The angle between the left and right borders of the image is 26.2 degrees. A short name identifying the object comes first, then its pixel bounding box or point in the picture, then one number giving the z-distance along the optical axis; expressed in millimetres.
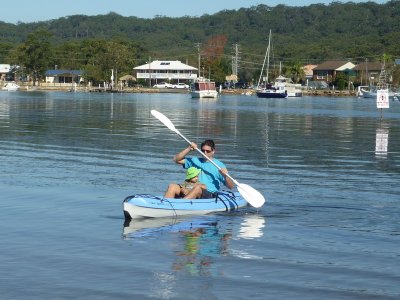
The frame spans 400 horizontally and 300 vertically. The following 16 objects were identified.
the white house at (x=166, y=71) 187000
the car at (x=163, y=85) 176500
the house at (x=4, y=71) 194875
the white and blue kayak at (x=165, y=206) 17156
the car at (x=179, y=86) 176000
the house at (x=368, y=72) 182750
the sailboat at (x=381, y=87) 136025
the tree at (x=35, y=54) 170250
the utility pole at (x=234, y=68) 182462
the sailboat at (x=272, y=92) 129125
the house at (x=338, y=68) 197875
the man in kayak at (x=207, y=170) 18281
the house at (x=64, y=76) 174125
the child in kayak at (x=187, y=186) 17812
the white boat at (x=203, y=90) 118062
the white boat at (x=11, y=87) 154900
